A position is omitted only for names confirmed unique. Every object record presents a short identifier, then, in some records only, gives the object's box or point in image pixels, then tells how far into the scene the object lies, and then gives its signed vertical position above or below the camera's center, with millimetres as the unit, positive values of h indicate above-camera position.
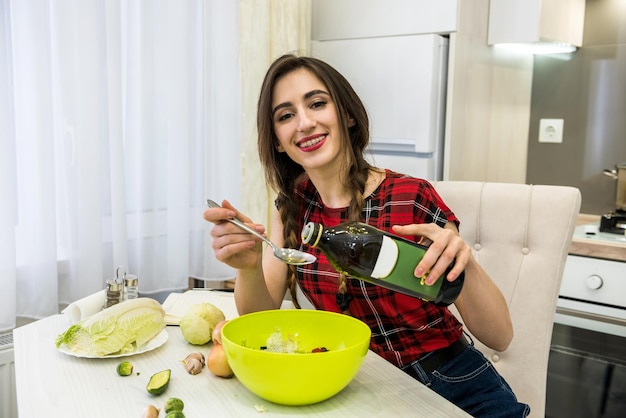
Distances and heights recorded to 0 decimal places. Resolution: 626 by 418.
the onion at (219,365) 1104 -400
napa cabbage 1186 -382
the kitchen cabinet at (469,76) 2508 +230
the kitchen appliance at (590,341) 2232 -720
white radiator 1845 -732
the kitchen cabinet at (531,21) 2529 +439
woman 1316 -218
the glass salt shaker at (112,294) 1406 -364
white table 1000 -429
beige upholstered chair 1527 -302
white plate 1182 -414
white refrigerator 2504 +141
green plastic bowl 966 -361
